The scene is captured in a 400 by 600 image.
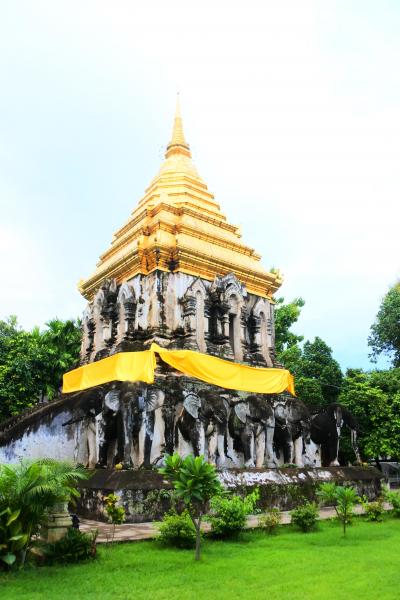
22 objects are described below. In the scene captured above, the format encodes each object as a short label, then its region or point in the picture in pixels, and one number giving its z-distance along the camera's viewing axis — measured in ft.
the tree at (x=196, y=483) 26.02
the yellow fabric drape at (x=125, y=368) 46.24
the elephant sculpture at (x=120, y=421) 42.37
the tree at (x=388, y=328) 105.19
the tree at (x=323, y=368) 80.69
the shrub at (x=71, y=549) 24.07
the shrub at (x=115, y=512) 28.19
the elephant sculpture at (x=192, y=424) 43.98
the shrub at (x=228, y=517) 30.42
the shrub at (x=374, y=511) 38.15
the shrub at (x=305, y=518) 33.27
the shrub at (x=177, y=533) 28.04
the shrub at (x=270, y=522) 32.65
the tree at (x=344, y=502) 33.27
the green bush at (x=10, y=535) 22.76
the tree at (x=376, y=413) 70.79
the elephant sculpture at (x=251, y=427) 49.11
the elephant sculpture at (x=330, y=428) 56.13
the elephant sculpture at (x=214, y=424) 45.70
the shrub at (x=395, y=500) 40.32
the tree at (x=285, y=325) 101.14
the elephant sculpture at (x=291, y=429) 53.31
